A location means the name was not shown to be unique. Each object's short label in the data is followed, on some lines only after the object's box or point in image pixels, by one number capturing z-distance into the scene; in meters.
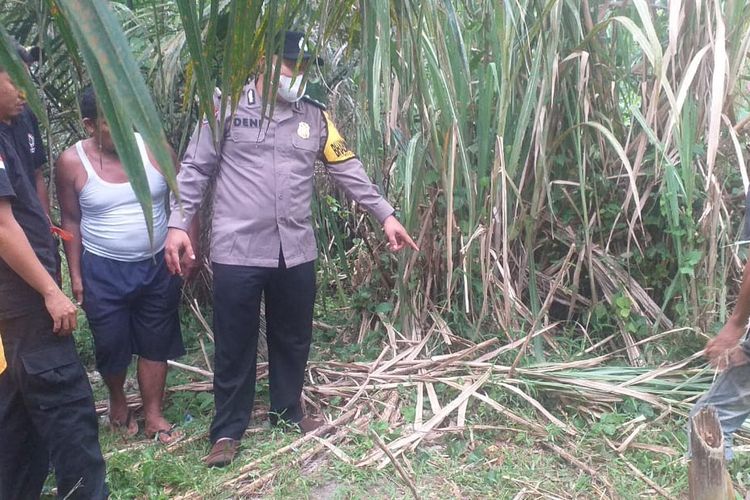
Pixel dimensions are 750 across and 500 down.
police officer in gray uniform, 2.38
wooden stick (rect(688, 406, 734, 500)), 1.25
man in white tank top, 2.50
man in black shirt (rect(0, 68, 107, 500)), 1.88
